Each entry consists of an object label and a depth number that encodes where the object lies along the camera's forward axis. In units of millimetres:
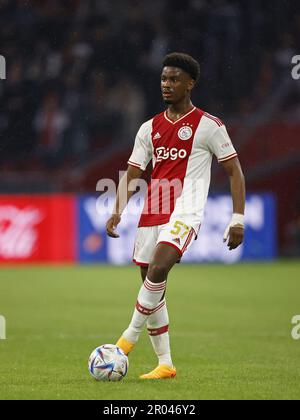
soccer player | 13523
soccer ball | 13100
